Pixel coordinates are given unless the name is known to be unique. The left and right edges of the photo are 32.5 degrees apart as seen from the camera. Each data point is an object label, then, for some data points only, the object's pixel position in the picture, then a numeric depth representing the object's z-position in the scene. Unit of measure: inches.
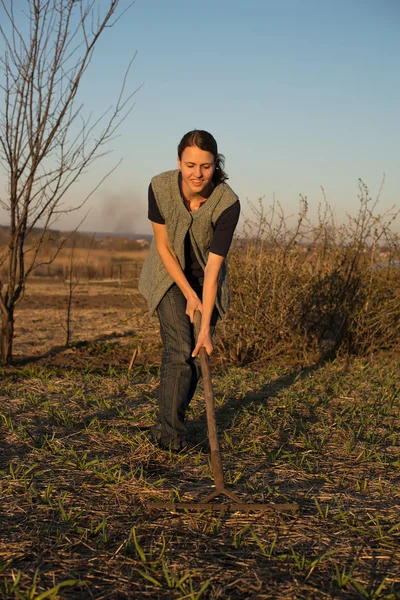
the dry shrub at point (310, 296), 272.7
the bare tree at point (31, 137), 249.8
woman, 138.7
